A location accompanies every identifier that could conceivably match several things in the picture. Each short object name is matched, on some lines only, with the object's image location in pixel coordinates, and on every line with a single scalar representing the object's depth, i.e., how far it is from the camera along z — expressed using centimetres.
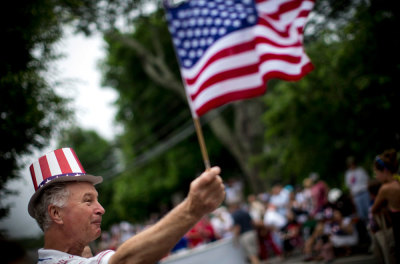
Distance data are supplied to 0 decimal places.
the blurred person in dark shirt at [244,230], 1114
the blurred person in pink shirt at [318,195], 1128
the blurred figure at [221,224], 1419
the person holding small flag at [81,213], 188
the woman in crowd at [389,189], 466
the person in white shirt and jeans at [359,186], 1079
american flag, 405
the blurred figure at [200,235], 1323
